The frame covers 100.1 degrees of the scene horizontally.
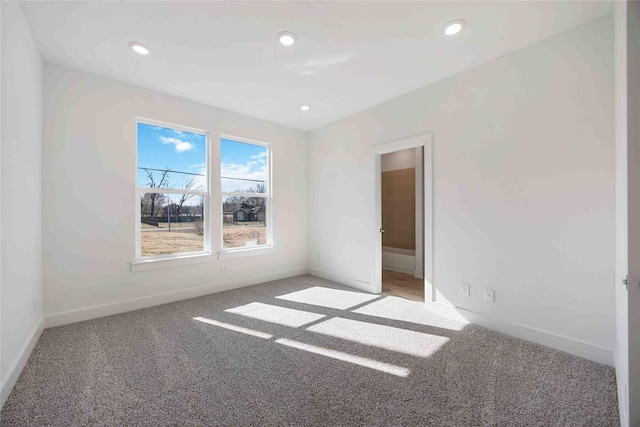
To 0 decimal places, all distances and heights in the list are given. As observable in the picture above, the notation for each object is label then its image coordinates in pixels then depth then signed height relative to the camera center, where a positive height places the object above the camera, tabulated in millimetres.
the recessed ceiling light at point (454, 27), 2055 +1449
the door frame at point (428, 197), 3045 +164
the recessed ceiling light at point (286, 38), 2193 +1460
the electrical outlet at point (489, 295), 2588 -818
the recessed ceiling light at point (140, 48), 2322 +1460
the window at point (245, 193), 3947 +297
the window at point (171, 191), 3266 +276
